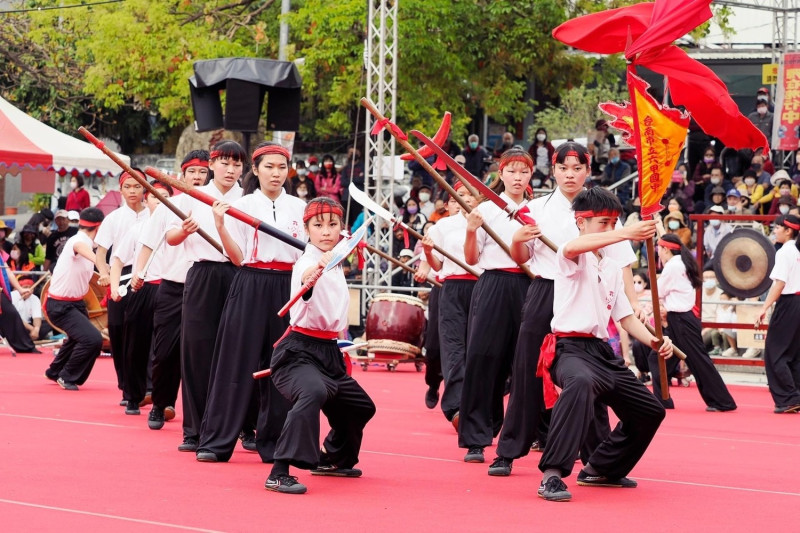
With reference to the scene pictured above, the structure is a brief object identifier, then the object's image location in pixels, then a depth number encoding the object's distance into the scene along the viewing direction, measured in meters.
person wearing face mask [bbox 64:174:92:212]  23.00
